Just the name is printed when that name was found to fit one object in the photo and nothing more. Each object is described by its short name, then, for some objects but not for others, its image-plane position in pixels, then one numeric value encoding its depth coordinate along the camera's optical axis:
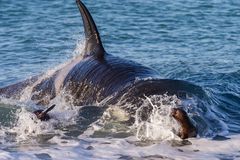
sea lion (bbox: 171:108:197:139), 15.66
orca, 18.27
